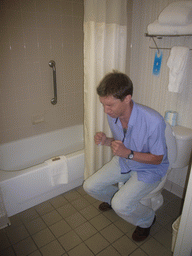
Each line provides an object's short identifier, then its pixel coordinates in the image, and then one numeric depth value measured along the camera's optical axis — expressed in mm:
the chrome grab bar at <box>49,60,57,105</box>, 2182
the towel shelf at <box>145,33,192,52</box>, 1756
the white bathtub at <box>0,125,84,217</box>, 1649
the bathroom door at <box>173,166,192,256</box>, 847
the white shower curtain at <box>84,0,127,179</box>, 1521
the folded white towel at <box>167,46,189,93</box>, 1540
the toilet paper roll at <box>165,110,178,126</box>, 1764
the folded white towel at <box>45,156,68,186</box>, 1779
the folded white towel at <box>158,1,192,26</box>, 1393
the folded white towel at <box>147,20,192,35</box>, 1441
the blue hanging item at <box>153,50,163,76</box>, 1832
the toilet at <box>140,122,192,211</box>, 1502
